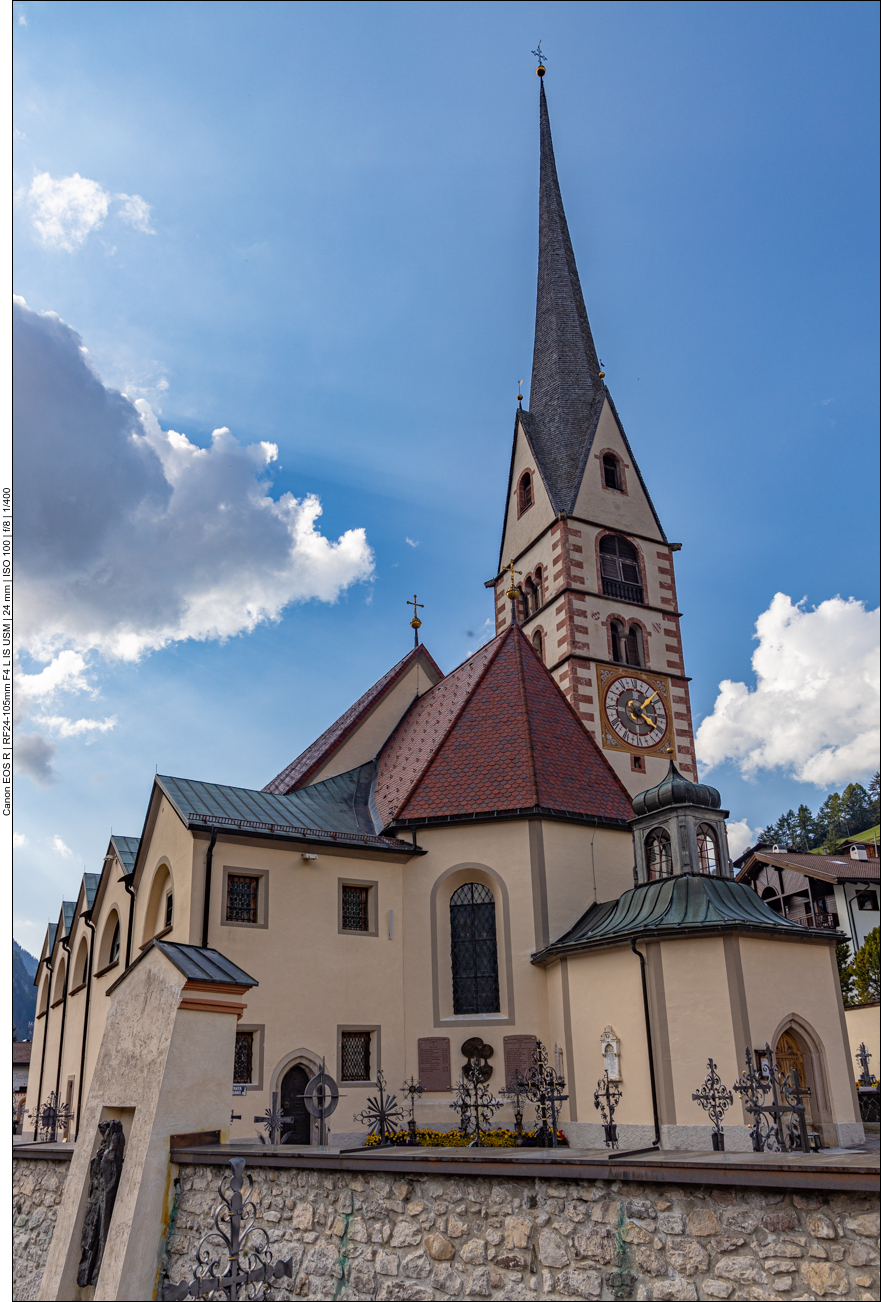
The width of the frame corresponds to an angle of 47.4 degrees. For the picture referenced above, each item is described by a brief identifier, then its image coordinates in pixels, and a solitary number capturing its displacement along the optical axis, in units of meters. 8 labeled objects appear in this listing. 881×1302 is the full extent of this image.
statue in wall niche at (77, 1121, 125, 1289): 8.05
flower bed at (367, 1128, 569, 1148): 16.22
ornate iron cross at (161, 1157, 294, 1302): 5.98
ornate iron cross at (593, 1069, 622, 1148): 14.50
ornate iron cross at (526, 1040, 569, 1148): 15.89
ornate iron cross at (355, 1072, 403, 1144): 16.95
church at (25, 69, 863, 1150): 15.70
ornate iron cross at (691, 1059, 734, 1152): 10.19
